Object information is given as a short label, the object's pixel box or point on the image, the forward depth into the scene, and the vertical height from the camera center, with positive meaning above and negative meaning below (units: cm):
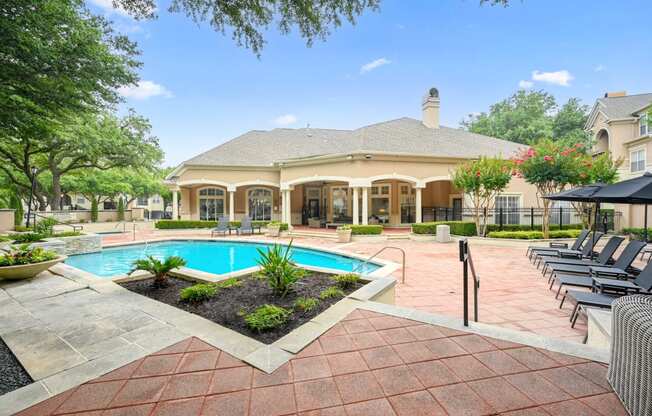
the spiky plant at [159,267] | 549 -116
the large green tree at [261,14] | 420 +292
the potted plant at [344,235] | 1527 -151
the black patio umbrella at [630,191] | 510 +29
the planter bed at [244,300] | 381 -153
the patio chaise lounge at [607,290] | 428 -140
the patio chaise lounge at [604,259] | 699 -131
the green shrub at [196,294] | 469 -142
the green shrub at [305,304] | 427 -147
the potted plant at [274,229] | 1783 -139
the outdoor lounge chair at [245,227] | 1824 -129
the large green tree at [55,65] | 437 +252
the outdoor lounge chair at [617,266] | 586 -130
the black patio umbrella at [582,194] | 775 +33
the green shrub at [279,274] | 480 -114
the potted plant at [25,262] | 618 -122
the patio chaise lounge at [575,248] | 899 -134
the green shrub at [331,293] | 476 -146
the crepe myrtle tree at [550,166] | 1305 +184
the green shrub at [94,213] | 2484 -50
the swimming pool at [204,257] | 1023 -212
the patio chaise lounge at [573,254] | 820 -138
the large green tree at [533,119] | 3012 +986
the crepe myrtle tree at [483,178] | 1329 +129
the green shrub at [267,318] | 362 -145
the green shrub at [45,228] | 1167 -87
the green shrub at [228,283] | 534 -145
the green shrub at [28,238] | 978 -106
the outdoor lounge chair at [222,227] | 1819 -127
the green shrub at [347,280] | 545 -141
